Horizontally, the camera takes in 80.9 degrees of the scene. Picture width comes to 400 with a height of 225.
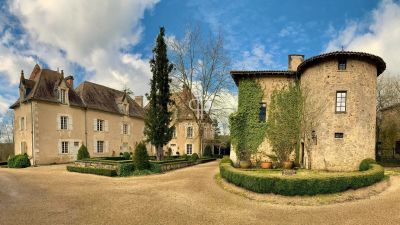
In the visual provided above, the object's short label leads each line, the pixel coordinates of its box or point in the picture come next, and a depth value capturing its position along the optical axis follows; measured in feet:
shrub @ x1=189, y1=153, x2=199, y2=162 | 78.91
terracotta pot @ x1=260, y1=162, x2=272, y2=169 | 52.42
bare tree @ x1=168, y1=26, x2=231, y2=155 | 83.61
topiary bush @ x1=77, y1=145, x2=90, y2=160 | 70.13
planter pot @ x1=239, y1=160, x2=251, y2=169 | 53.58
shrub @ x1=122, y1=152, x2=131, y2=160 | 81.21
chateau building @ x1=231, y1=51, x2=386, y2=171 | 47.98
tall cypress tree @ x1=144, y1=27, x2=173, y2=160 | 67.62
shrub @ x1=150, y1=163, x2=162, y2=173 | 55.36
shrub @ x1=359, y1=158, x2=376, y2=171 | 44.57
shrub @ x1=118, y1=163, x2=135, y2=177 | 51.75
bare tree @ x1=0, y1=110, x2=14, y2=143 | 142.41
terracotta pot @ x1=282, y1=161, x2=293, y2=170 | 51.90
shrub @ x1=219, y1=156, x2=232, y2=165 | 53.02
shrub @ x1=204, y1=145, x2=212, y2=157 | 105.39
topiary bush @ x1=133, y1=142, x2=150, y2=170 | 53.98
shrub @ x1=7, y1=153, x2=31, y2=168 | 67.72
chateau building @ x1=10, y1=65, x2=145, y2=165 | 73.61
